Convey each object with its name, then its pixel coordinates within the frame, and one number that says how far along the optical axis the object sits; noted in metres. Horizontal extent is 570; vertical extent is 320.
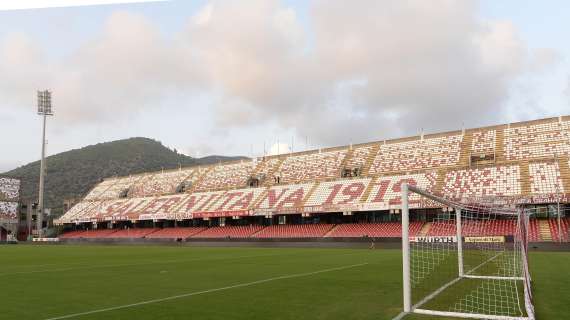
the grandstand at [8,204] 82.50
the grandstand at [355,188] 45.25
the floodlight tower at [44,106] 79.06
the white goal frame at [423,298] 9.22
